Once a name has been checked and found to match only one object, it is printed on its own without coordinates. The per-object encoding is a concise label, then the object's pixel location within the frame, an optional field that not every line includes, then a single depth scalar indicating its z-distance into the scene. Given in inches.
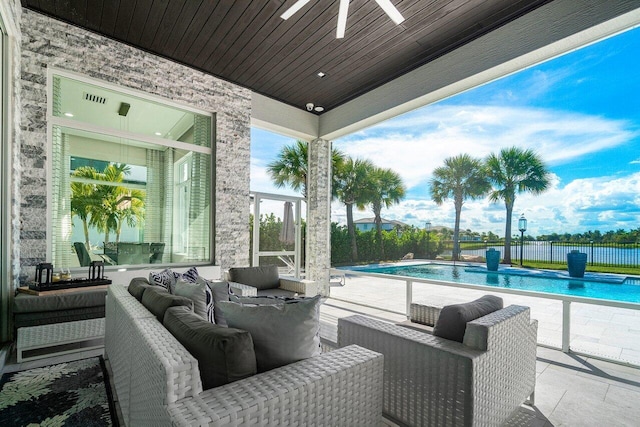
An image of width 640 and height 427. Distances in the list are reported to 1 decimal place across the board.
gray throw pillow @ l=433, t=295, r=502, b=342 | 69.7
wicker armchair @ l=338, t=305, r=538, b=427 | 61.0
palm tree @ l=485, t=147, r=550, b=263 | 166.1
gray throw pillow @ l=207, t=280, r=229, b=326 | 80.6
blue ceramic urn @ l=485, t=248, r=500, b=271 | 181.9
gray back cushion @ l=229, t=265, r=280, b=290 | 167.0
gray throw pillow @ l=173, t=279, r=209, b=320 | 75.2
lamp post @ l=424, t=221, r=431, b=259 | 221.8
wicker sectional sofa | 39.8
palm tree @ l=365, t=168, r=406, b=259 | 243.9
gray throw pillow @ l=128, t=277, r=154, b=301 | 87.3
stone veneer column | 243.1
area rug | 75.0
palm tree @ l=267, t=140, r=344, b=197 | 255.2
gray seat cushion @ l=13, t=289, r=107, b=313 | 108.4
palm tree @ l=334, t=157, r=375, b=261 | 263.9
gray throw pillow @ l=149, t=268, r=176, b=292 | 93.4
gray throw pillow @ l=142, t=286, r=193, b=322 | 67.3
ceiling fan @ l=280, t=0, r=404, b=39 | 105.8
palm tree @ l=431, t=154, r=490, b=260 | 192.4
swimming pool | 139.2
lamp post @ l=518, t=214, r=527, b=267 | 169.5
